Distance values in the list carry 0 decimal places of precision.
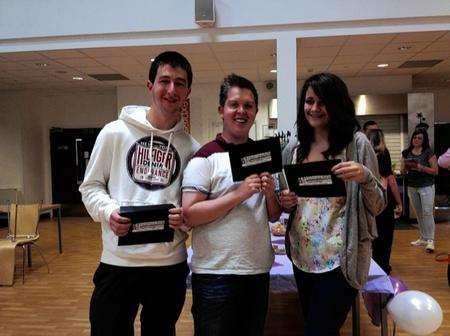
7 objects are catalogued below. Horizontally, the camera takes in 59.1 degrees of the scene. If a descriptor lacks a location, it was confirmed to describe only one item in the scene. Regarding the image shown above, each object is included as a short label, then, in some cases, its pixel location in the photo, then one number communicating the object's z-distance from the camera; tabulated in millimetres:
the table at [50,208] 5512
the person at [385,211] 3865
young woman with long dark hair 1468
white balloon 1945
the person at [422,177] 5086
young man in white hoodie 1547
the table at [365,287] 2045
